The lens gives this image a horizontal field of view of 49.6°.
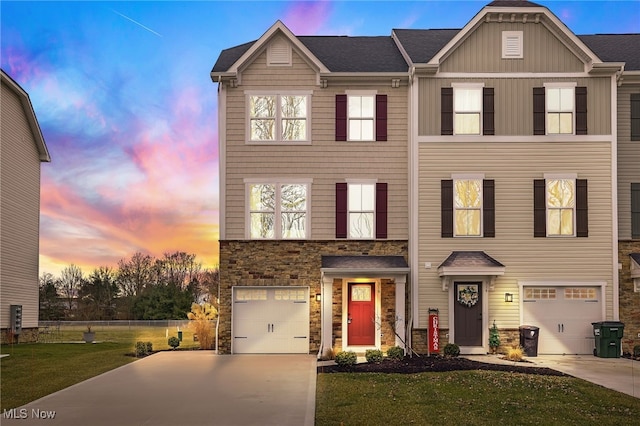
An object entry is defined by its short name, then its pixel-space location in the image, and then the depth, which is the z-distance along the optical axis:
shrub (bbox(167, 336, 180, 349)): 23.67
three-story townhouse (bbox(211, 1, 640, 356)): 21.47
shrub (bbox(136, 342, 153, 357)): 22.56
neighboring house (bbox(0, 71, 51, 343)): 27.52
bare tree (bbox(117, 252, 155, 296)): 52.44
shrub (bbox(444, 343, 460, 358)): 20.31
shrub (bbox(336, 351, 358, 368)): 18.52
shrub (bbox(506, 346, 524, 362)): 19.62
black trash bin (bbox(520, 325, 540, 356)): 20.81
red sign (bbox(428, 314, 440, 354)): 20.62
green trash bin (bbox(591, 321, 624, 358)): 20.73
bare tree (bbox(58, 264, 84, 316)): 54.19
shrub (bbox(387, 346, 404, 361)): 19.80
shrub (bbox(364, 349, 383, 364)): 19.38
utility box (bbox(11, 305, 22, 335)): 28.20
